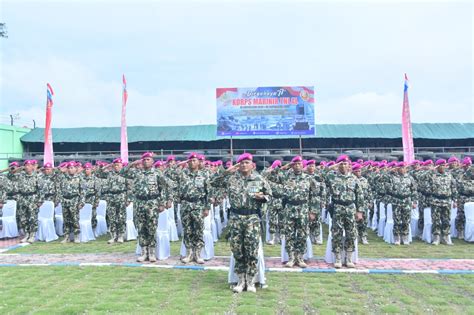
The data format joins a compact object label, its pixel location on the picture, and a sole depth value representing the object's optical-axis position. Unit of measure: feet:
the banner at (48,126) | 43.83
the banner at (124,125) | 45.30
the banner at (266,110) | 63.36
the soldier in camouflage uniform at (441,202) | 29.94
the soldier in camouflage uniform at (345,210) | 22.40
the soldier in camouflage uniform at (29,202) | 32.19
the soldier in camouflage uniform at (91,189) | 33.06
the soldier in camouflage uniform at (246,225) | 18.26
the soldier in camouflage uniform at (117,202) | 31.37
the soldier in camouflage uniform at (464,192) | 31.37
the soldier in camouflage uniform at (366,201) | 27.99
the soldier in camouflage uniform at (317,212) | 28.90
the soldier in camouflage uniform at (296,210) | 22.52
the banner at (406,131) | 44.96
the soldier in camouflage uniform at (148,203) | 23.93
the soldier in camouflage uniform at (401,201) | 29.91
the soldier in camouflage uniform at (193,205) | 23.17
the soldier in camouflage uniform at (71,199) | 31.50
